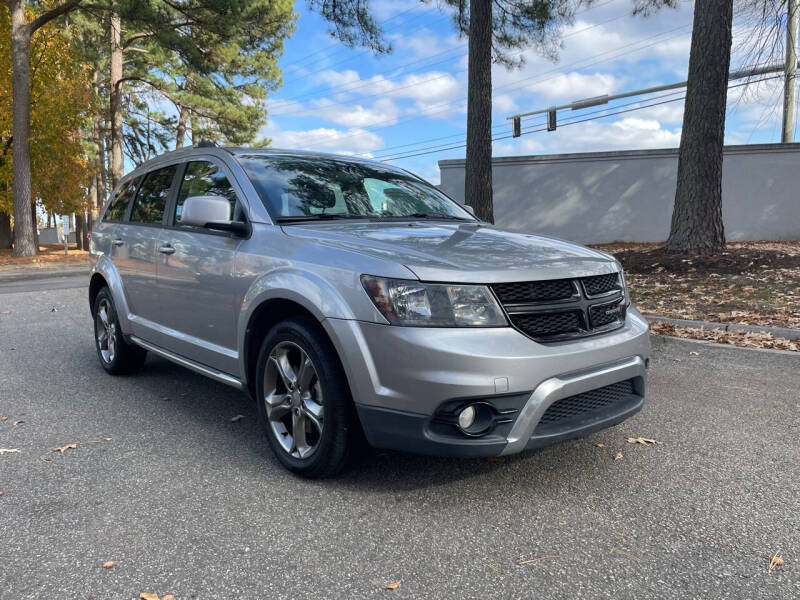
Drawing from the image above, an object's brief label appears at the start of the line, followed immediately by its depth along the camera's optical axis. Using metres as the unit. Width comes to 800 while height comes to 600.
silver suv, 2.77
